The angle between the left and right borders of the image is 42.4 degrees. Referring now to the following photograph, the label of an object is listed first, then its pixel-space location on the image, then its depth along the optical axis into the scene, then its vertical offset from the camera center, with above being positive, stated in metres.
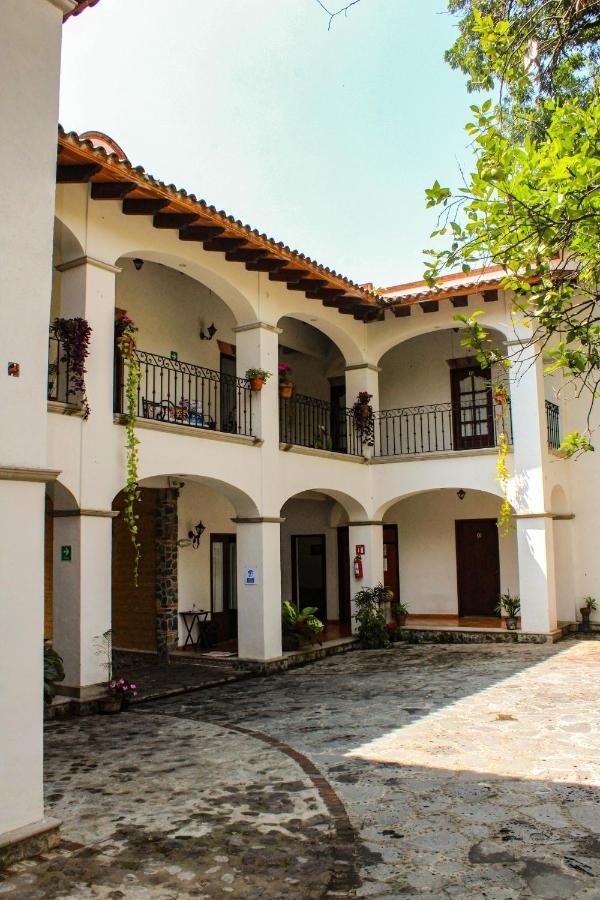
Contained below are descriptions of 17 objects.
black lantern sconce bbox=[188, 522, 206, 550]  14.13 +0.28
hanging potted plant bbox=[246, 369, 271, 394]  12.83 +2.79
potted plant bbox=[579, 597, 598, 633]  15.96 -1.46
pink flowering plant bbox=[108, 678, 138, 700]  9.48 -1.70
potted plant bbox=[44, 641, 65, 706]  8.58 -1.34
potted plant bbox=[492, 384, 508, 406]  14.42 +2.73
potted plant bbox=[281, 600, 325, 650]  13.44 -1.41
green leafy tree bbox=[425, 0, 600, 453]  4.76 +2.12
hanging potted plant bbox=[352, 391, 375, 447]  15.78 +2.64
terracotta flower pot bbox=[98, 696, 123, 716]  9.32 -1.86
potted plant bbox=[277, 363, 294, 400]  13.82 +2.89
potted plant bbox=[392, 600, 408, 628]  15.94 -1.40
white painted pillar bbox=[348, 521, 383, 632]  15.62 -0.09
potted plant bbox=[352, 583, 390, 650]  14.92 -1.39
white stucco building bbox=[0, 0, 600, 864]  5.27 +1.50
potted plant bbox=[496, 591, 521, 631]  14.95 -1.32
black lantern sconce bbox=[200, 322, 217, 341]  14.35 +3.98
